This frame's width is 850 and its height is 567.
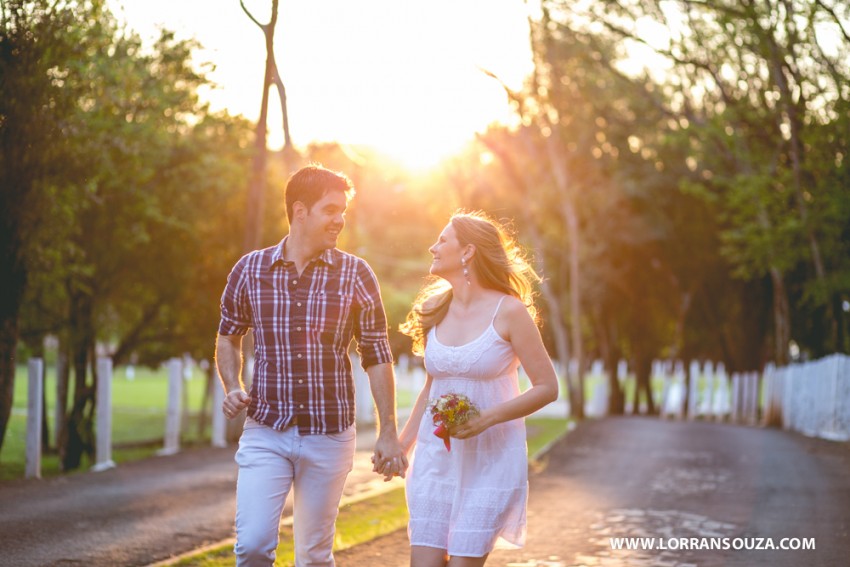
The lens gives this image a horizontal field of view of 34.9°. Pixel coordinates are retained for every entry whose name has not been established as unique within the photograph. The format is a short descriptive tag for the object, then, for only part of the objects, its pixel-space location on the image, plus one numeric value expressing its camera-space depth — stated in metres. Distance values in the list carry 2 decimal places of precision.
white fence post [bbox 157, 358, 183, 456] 19.34
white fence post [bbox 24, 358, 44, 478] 14.86
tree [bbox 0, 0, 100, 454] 13.34
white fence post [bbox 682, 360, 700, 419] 46.06
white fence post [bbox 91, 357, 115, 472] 16.39
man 5.78
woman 5.83
